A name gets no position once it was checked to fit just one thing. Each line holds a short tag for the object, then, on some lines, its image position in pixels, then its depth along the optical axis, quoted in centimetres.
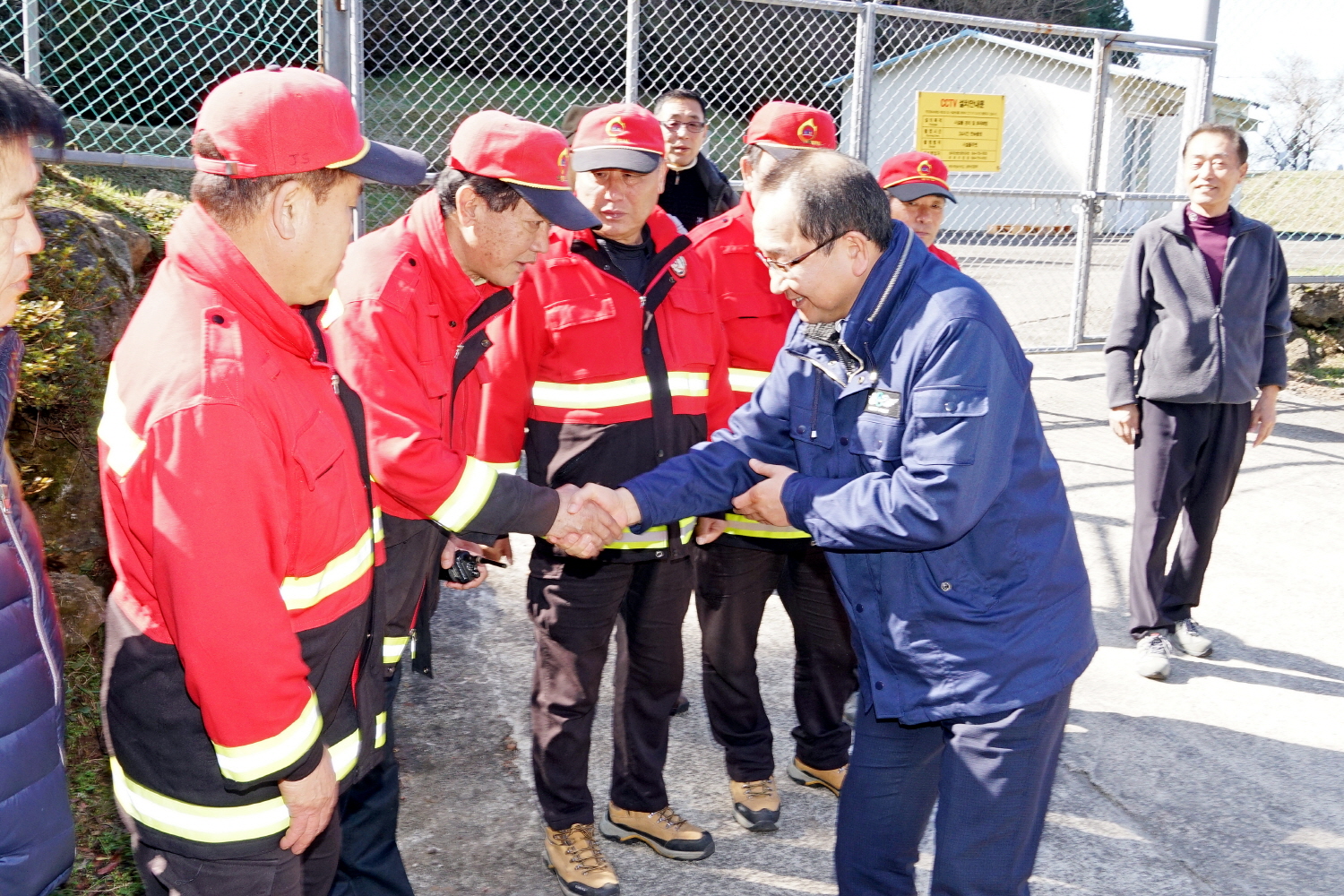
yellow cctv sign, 772
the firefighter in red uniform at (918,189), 434
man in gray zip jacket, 482
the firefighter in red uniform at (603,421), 330
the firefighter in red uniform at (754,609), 373
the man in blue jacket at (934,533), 229
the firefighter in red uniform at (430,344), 266
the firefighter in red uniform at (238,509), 173
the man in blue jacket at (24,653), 174
